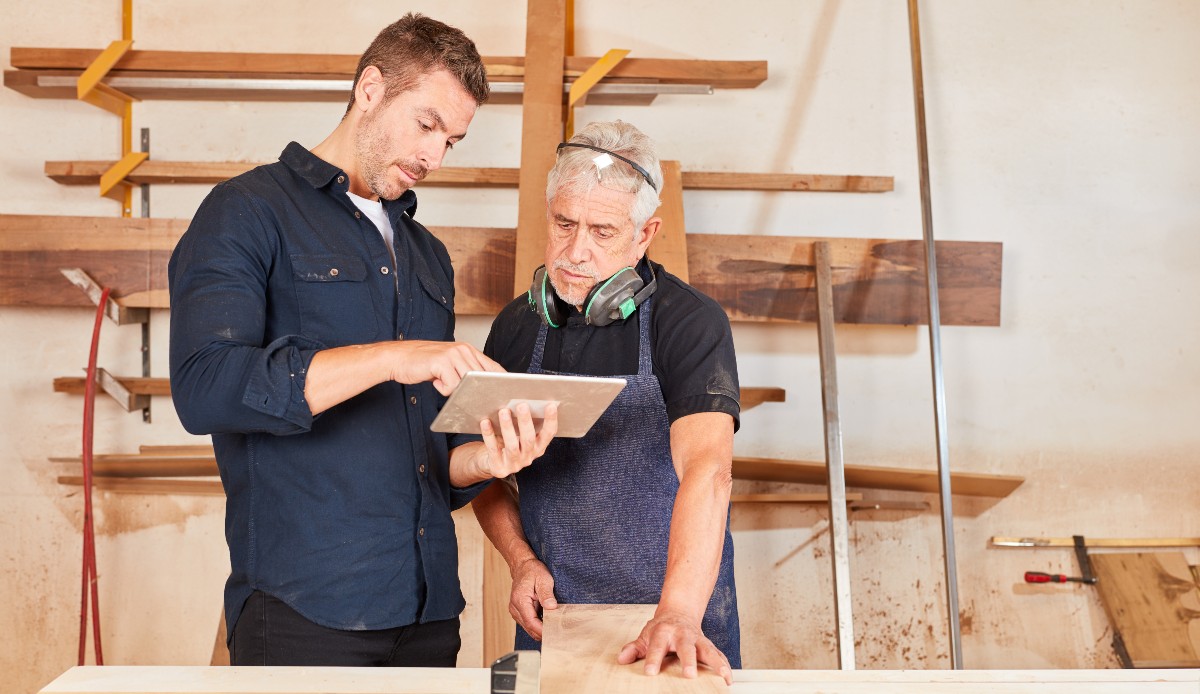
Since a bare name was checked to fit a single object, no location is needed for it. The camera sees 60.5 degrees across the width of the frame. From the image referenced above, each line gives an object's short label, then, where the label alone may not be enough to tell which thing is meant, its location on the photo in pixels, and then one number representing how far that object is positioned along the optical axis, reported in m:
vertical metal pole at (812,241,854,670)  3.23
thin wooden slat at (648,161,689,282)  3.15
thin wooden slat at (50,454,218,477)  3.40
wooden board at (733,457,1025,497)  3.57
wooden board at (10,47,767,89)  3.21
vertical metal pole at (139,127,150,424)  3.49
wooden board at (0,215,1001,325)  3.24
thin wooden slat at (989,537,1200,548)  3.65
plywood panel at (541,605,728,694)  1.29
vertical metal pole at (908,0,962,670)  3.32
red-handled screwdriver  3.54
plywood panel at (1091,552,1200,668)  3.40
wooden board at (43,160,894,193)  3.36
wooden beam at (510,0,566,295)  3.08
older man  1.92
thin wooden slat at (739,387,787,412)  3.45
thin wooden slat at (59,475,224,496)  3.47
